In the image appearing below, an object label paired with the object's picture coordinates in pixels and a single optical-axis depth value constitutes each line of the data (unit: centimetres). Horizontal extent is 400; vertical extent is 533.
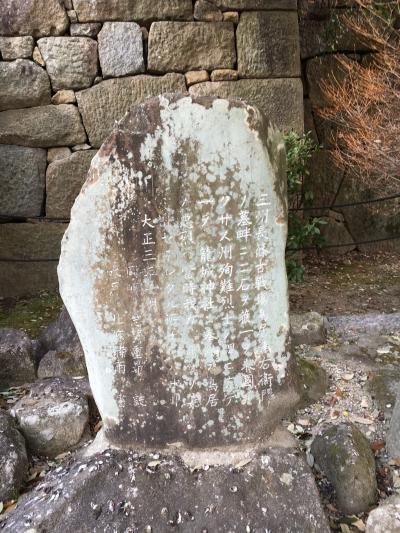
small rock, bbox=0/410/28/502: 222
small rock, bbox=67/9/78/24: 437
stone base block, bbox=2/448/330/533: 195
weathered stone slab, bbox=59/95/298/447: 194
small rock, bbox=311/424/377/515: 212
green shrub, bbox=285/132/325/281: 411
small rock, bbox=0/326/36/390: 308
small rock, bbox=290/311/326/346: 332
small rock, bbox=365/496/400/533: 189
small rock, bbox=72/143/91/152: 469
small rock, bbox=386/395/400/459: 233
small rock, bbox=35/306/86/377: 311
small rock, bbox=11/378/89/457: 251
